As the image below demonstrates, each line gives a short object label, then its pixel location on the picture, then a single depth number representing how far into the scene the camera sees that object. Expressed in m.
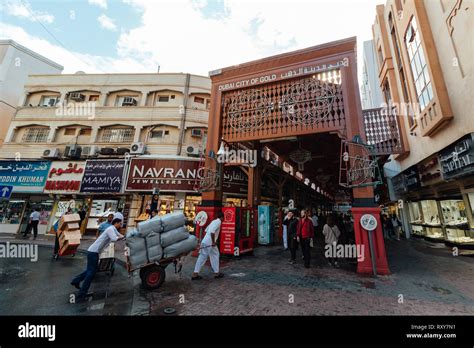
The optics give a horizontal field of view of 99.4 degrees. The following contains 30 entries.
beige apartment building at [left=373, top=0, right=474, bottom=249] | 7.82
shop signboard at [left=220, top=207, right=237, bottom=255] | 8.76
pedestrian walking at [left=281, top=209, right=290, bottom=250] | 11.10
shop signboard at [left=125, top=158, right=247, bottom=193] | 14.27
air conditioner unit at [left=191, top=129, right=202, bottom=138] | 16.02
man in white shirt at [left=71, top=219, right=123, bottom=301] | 4.68
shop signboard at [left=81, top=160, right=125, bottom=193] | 14.56
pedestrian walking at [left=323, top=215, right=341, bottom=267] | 7.84
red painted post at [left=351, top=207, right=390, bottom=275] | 6.44
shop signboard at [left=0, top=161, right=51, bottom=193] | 15.43
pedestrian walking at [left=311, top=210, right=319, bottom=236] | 14.65
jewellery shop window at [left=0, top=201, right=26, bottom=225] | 15.84
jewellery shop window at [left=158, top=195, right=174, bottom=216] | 14.81
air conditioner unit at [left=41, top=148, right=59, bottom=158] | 15.67
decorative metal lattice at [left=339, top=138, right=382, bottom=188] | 6.80
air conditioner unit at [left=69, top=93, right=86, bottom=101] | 17.66
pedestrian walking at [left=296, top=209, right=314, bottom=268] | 7.29
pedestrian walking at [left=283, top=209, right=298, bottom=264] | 7.99
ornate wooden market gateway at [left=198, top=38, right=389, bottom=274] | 7.31
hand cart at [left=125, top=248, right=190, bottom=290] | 5.19
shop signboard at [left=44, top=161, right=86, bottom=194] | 15.09
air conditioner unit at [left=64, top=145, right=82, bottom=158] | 15.56
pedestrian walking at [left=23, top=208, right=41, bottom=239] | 13.12
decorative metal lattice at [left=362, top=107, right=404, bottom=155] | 11.34
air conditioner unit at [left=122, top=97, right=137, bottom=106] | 17.41
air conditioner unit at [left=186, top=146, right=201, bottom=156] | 15.08
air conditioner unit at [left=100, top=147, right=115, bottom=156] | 15.43
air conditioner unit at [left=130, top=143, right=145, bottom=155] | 15.11
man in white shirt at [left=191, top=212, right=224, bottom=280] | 6.09
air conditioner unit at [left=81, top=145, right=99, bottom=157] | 15.75
